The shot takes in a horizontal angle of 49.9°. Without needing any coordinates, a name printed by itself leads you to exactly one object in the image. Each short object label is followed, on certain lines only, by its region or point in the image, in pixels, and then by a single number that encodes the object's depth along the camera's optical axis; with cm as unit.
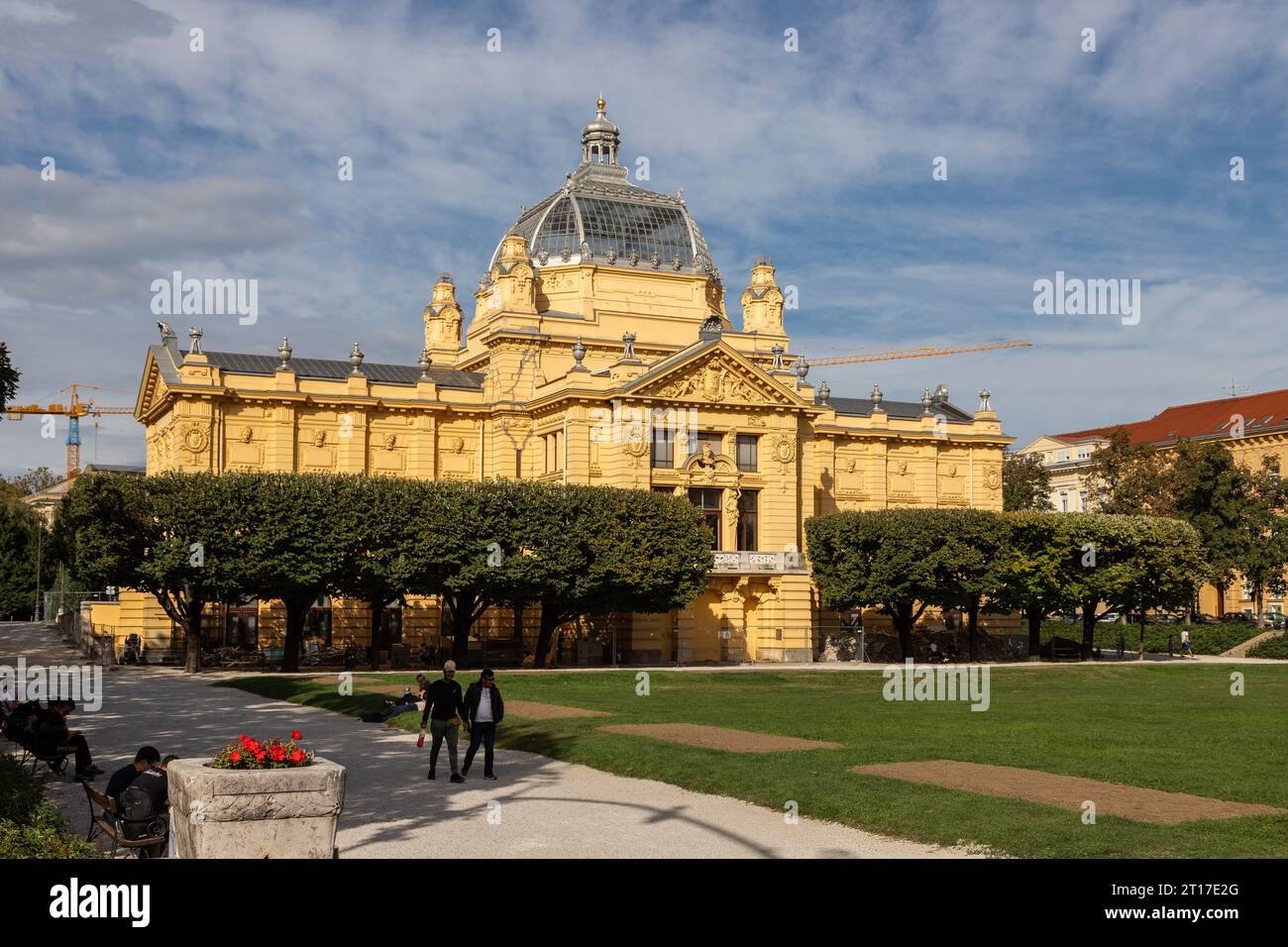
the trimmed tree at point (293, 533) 5800
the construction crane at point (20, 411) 18378
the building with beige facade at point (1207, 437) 11762
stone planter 1443
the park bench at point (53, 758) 2448
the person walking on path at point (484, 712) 2619
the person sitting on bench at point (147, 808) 1733
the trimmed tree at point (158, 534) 5700
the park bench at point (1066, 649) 7994
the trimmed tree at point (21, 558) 11850
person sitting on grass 3691
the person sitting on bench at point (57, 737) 2408
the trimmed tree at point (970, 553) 7006
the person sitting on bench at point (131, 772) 1847
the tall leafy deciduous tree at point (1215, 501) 9625
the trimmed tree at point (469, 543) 6081
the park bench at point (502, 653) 6762
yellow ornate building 7338
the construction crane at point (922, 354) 17762
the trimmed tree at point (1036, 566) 7144
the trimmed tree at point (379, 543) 5994
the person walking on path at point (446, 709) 2597
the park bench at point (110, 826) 1684
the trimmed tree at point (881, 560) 7038
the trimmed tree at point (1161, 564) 7469
